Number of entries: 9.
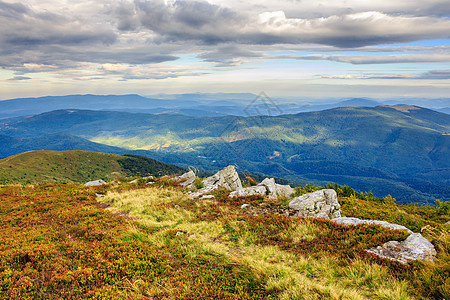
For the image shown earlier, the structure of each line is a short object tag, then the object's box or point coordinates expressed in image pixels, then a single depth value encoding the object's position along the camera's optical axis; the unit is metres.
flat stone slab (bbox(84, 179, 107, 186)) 35.22
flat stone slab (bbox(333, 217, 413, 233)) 11.26
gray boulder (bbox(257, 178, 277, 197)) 21.45
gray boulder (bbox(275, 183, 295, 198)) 24.01
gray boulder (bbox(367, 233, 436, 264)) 8.22
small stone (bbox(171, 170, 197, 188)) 27.84
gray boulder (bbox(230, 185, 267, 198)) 20.77
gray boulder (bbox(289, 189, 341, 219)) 15.42
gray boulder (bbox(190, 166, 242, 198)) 24.93
